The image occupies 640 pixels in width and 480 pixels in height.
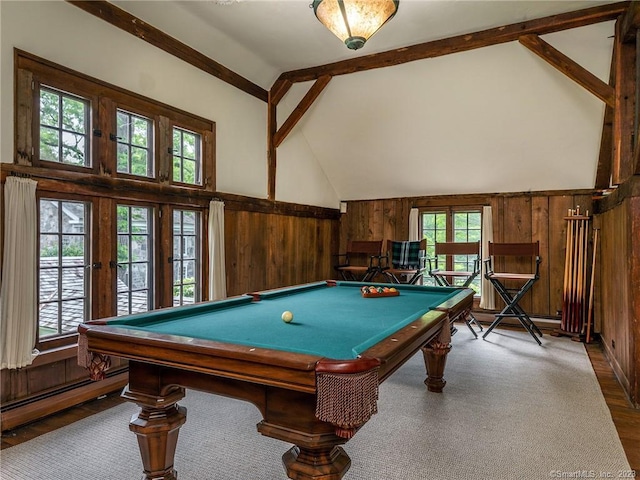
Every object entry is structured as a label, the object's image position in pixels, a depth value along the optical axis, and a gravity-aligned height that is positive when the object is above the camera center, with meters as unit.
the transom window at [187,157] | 3.93 +0.79
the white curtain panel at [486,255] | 5.61 -0.28
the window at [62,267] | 2.84 -0.26
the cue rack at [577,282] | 4.77 -0.56
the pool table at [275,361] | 1.21 -0.45
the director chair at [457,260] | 5.14 -0.38
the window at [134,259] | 3.36 -0.24
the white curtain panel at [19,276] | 2.52 -0.29
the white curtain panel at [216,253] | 4.13 -0.21
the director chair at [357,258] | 6.26 -0.44
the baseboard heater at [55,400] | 2.53 -1.19
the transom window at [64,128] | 2.85 +0.78
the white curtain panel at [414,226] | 6.30 +0.15
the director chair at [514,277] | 4.58 -0.49
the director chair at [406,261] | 5.73 -0.40
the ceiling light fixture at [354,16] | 2.34 +1.34
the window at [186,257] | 3.90 -0.25
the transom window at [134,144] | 3.38 +0.78
